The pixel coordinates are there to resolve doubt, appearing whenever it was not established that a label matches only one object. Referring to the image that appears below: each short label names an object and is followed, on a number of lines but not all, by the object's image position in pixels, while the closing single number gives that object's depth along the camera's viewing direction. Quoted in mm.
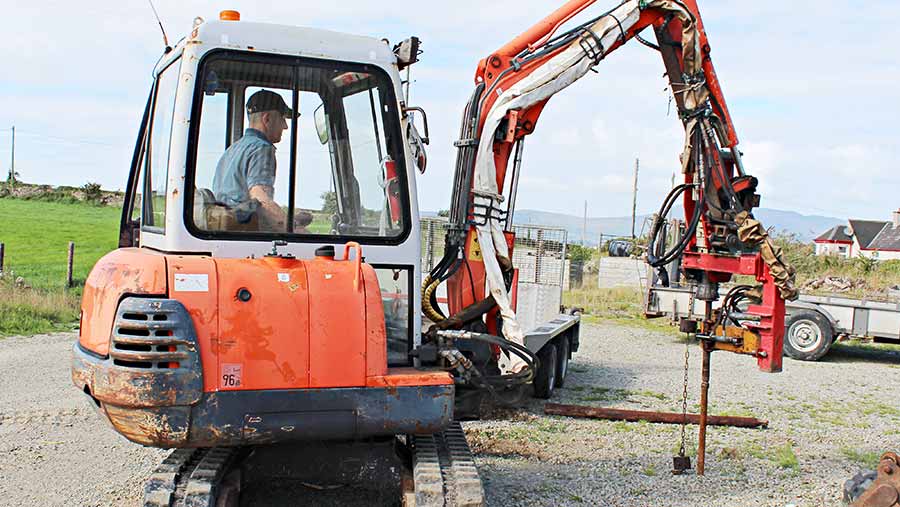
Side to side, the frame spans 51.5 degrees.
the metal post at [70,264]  18864
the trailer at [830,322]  14984
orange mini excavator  4594
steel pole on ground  9375
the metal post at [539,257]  14195
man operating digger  5117
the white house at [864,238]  65750
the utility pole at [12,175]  52219
